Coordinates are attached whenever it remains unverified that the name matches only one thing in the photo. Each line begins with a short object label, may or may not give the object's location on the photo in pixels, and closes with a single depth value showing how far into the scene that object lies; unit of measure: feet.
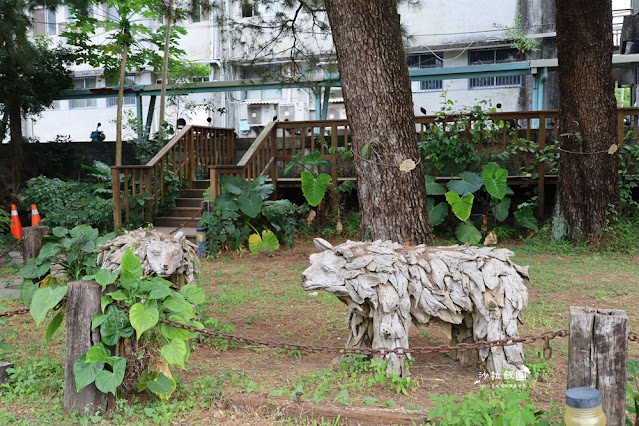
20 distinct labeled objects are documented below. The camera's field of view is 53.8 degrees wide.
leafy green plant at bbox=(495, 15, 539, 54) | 58.39
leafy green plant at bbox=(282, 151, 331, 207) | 33.17
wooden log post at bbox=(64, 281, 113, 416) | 11.89
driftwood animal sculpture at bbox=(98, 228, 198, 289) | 15.98
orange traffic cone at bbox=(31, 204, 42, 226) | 26.48
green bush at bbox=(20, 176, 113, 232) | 35.65
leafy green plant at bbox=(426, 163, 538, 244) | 32.40
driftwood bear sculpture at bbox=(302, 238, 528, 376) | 13.42
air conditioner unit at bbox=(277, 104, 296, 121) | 71.51
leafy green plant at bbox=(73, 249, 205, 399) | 11.63
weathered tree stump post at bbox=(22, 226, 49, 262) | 19.89
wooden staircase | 34.42
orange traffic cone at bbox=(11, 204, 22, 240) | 29.51
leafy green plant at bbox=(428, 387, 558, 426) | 9.81
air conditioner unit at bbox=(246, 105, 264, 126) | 71.67
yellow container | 8.27
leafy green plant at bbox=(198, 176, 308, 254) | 31.73
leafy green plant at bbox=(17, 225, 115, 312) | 17.71
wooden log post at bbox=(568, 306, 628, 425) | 9.45
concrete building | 61.46
